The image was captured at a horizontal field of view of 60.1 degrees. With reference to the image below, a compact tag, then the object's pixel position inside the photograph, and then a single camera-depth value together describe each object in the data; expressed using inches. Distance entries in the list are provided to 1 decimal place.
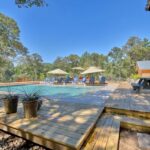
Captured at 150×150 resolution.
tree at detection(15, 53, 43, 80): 768.3
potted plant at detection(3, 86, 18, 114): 127.0
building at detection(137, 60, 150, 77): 730.2
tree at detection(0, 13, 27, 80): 539.2
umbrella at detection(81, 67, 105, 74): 543.1
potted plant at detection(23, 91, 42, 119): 112.3
